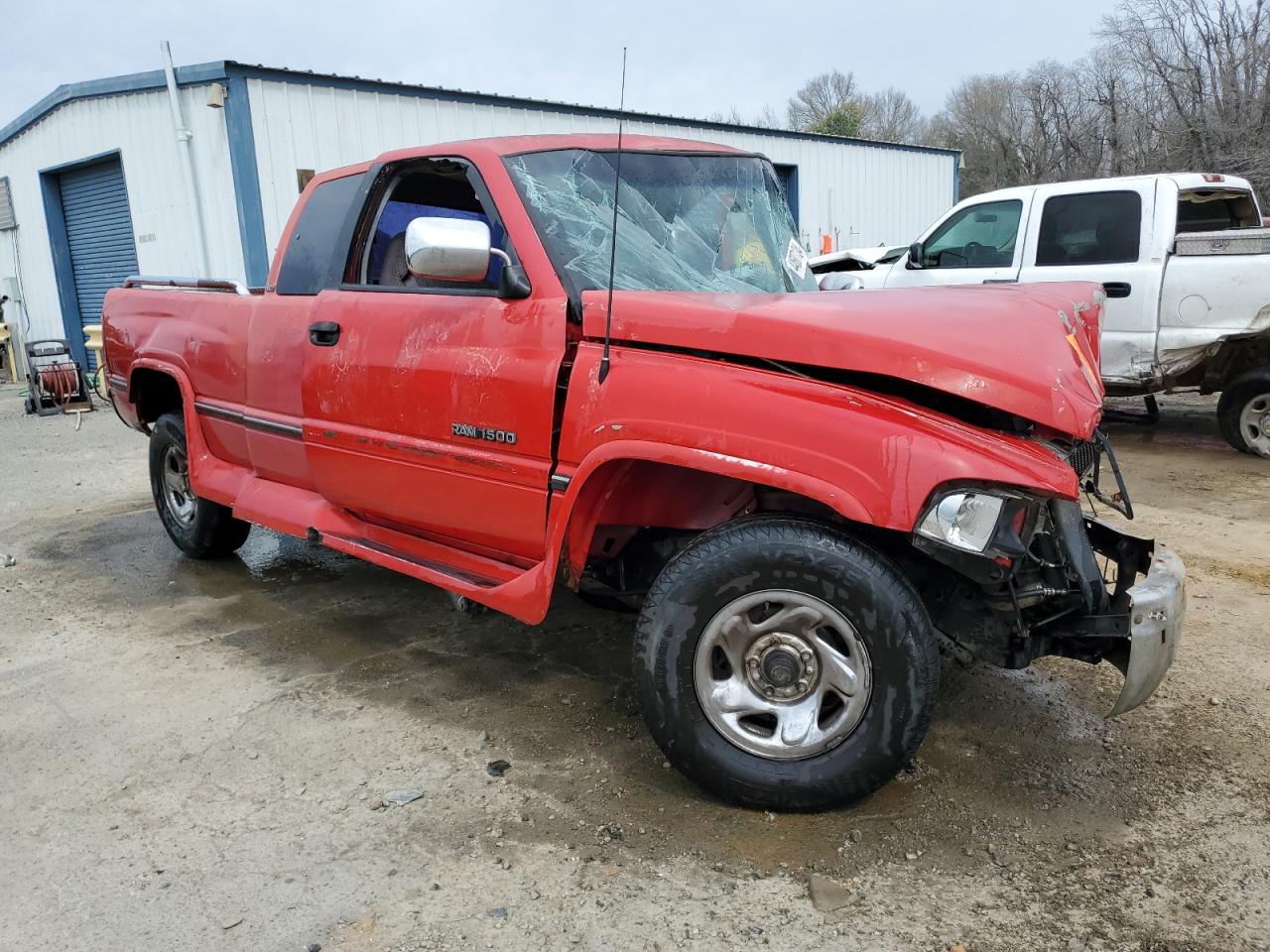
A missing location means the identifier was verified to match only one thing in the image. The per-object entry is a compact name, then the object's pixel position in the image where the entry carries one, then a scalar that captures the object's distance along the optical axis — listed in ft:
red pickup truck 8.27
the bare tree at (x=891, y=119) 150.20
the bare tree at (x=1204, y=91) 65.77
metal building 35.70
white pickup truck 22.80
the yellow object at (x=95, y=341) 44.97
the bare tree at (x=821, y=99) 146.92
